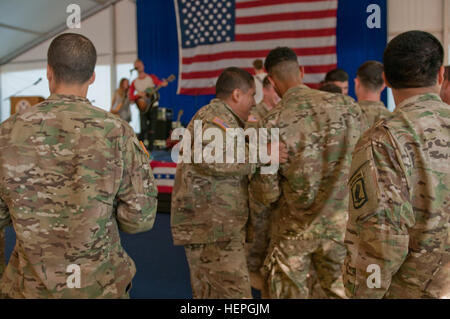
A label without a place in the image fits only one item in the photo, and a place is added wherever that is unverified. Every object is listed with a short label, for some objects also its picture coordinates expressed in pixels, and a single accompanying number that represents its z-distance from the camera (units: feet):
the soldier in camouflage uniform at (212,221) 6.46
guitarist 23.27
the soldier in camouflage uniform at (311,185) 6.02
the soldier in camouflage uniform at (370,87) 7.78
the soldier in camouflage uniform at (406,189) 3.17
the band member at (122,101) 24.90
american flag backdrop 23.57
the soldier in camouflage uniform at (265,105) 11.62
